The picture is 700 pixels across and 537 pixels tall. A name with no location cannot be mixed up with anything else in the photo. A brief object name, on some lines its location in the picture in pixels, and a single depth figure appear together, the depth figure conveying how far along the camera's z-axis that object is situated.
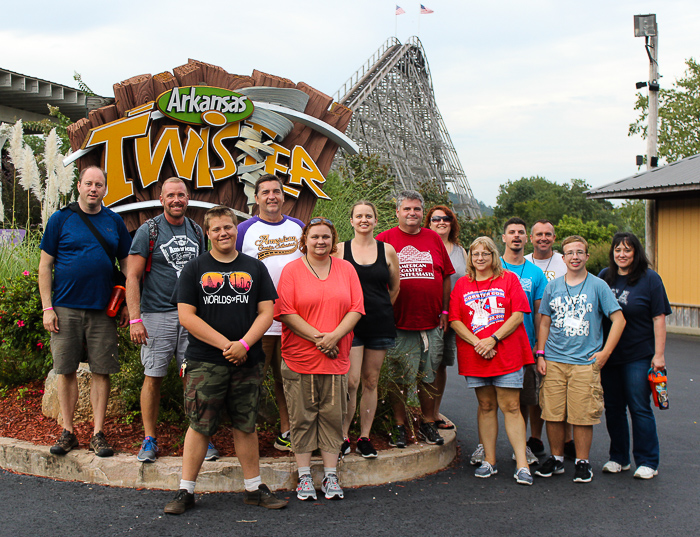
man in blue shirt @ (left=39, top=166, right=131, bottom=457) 3.92
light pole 13.55
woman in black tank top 4.07
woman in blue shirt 4.18
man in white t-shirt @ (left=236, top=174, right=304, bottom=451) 4.18
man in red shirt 4.42
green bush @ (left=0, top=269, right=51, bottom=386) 5.14
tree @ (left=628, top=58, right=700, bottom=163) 28.58
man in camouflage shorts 3.37
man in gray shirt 3.92
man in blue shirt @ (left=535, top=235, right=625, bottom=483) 4.06
